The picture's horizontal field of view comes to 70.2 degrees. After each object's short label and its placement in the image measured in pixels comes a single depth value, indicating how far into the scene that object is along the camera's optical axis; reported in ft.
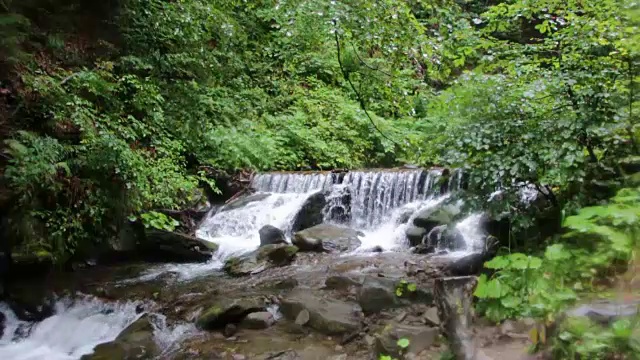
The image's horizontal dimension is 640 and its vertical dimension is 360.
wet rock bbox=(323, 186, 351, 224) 35.09
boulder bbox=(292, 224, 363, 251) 27.73
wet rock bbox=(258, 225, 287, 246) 28.84
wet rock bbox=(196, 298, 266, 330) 16.66
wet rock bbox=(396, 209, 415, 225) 31.81
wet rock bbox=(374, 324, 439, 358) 12.21
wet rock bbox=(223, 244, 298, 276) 24.09
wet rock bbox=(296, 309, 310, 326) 16.02
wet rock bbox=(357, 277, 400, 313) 15.97
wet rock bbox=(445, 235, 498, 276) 17.61
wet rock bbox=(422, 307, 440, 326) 13.12
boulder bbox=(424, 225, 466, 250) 26.61
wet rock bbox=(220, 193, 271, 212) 35.29
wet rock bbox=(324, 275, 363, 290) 19.06
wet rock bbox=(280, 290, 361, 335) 15.10
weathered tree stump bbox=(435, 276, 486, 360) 10.05
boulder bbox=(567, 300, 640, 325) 7.94
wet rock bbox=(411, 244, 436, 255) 26.32
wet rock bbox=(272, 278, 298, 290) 20.68
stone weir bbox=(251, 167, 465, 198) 34.12
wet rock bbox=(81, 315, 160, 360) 15.16
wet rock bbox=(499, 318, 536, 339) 9.82
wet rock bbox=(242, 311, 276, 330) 16.30
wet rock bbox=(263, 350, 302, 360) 13.80
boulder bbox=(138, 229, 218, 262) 27.04
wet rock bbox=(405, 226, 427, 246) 28.04
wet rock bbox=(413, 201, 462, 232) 28.48
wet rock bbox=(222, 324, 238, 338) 15.93
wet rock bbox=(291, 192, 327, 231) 33.58
